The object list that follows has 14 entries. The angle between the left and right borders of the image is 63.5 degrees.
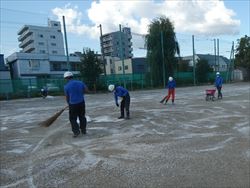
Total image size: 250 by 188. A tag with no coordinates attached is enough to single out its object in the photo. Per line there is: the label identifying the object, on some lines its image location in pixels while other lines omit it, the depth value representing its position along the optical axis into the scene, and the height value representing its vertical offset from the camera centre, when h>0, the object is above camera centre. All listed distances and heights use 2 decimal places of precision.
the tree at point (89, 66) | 24.44 +1.46
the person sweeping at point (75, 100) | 5.46 -0.57
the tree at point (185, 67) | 37.76 +1.16
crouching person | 7.37 -0.68
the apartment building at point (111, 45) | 63.48 +10.70
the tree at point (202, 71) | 34.36 +0.24
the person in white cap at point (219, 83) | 12.35 -0.72
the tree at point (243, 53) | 38.78 +3.31
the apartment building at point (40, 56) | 40.02 +5.53
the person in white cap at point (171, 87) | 11.19 -0.73
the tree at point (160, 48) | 29.86 +3.89
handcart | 11.59 -1.34
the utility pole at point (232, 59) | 39.48 +2.16
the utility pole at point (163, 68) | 29.40 +0.92
